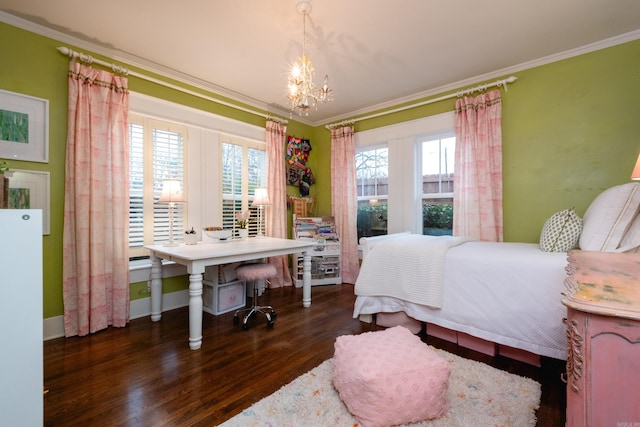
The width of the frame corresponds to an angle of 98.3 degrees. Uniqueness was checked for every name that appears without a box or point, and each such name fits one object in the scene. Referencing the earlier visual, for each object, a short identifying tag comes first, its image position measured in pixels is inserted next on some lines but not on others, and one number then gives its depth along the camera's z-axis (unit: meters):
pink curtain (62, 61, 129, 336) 2.36
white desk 2.13
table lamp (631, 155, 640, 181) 1.45
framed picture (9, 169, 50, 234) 2.16
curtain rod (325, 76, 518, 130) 2.92
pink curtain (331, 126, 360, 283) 4.09
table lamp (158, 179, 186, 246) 2.63
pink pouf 1.35
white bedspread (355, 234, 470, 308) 2.20
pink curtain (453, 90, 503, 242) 2.95
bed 1.75
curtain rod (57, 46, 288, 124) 2.35
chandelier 1.99
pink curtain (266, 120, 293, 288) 3.87
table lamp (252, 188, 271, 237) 3.27
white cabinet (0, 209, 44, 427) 0.94
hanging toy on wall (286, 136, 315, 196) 4.27
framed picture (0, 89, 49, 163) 2.15
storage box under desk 2.86
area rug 1.39
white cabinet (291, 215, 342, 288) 3.97
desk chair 2.54
